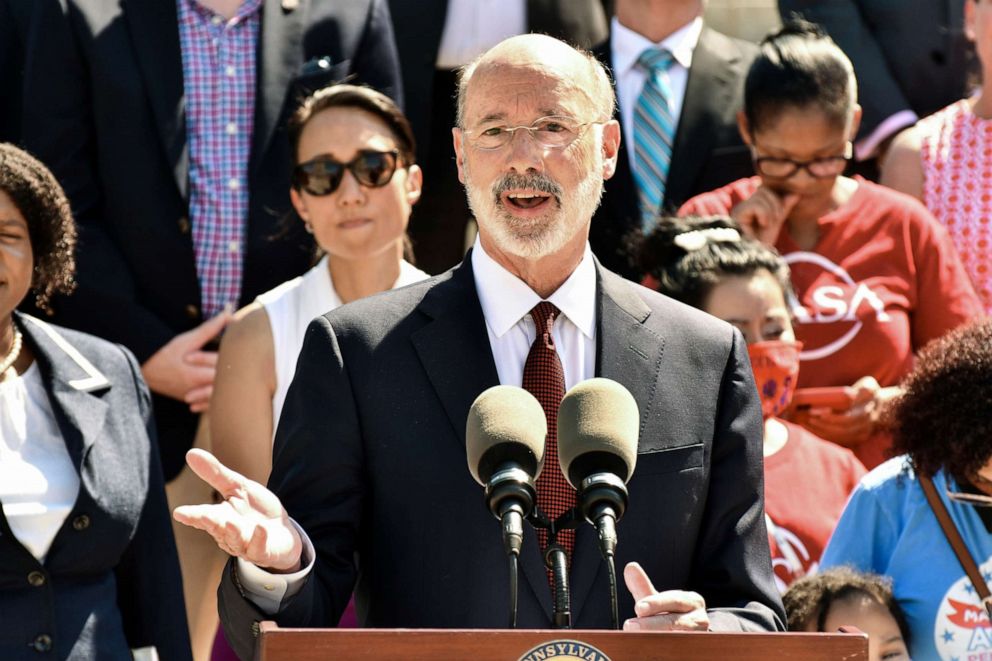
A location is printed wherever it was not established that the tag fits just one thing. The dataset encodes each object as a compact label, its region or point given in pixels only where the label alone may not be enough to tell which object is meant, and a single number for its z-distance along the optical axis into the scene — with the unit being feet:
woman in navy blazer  24.88
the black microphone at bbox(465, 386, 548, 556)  15.16
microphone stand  15.23
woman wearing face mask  28.84
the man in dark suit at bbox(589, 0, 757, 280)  36.37
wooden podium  14.73
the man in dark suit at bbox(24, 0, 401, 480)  33.78
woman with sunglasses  30.32
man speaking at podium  18.71
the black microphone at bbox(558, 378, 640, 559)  15.35
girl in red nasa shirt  32.83
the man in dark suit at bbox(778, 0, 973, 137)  39.32
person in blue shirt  25.91
